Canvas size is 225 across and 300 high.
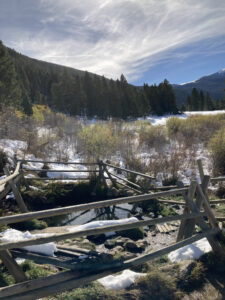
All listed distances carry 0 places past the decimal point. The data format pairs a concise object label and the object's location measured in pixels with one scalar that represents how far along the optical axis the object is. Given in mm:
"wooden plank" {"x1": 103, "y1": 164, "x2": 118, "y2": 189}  10158
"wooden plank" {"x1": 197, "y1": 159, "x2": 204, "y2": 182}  5415
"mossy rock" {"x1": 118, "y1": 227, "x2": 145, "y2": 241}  6215
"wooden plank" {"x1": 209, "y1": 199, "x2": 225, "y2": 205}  5266
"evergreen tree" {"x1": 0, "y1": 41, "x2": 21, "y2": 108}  27594
